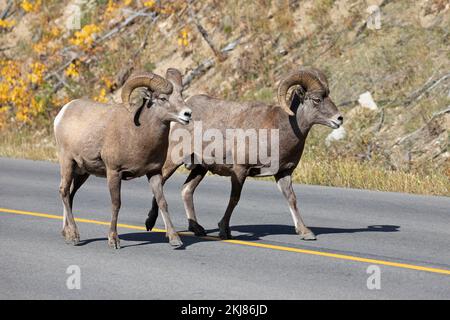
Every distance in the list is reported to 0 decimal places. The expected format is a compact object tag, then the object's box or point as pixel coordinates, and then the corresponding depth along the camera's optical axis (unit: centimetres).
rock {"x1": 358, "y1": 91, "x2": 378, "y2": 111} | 2198
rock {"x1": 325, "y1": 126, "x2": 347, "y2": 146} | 2135
